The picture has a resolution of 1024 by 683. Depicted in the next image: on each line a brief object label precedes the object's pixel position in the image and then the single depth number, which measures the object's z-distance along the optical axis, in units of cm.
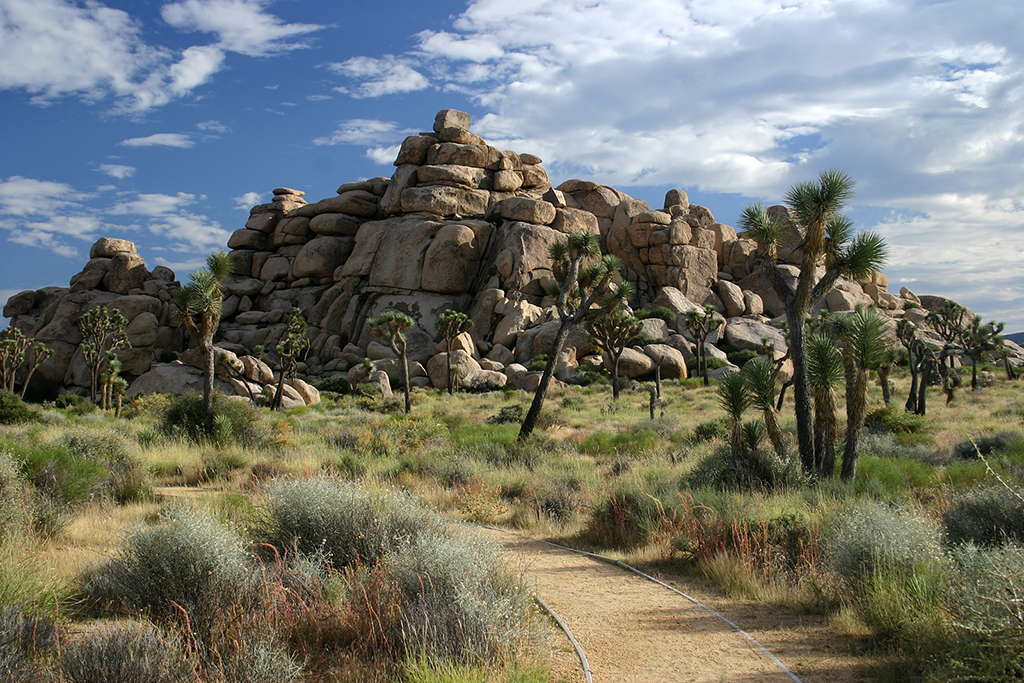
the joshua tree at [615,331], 3891
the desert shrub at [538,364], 4419
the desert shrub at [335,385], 4425
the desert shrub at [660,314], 5256
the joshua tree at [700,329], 4391
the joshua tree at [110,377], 3569
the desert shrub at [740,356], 4956
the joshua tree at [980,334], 4259
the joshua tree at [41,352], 4178
